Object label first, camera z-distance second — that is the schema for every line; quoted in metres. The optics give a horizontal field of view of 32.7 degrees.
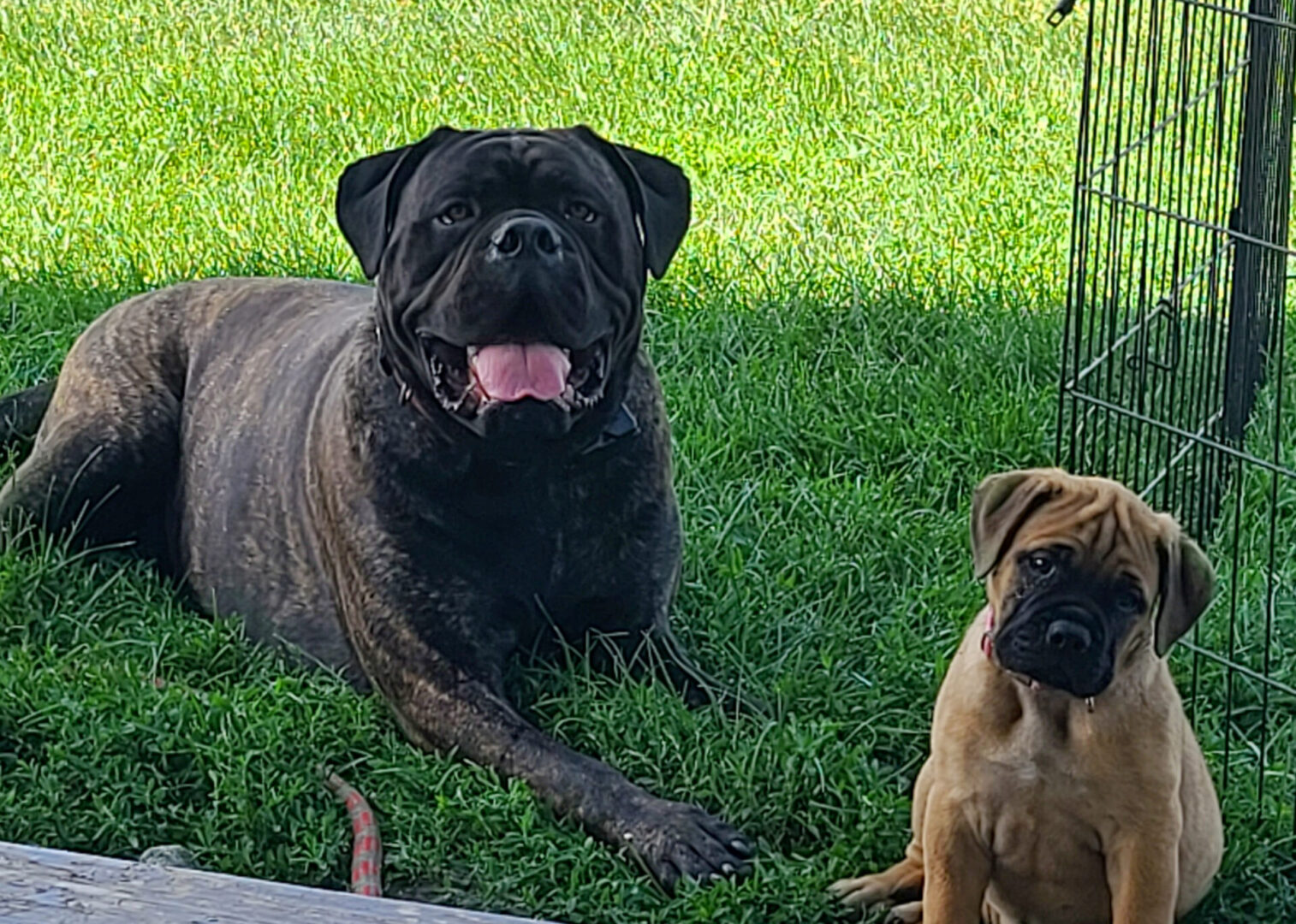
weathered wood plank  2.35
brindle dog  3.77
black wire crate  3.98
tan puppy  3.01
